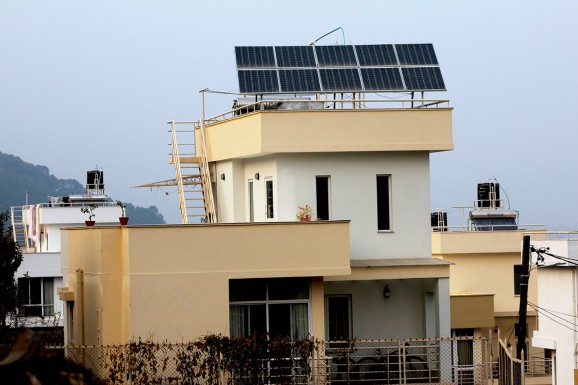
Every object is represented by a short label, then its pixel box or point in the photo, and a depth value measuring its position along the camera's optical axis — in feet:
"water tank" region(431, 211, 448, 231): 202.28
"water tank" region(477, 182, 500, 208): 198.49
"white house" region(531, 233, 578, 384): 142.31
